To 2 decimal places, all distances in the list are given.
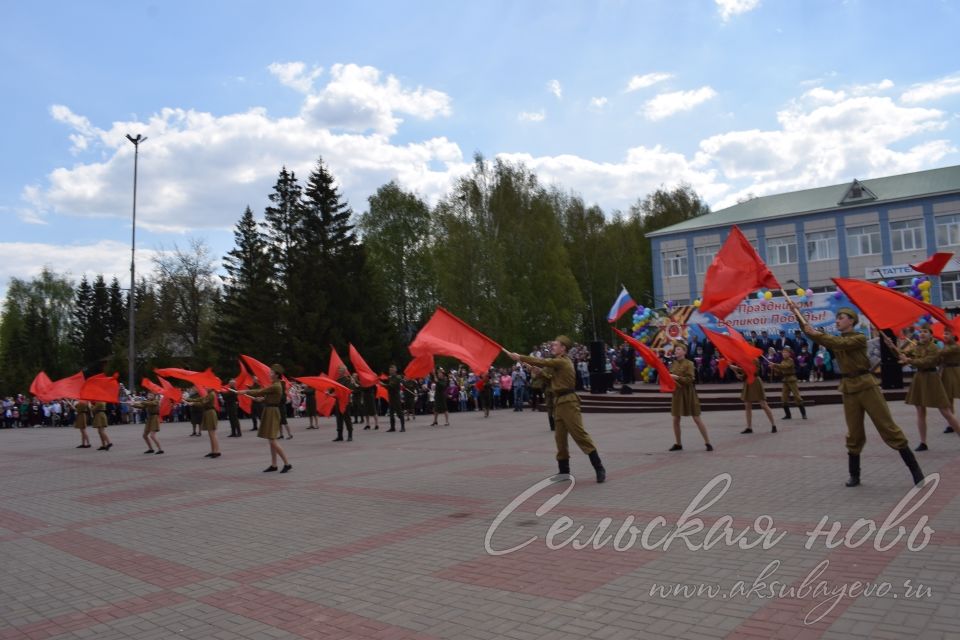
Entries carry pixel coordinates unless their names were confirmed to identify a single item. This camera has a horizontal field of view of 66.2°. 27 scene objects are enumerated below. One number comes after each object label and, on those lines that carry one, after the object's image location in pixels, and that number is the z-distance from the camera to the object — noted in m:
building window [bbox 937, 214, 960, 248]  44.31
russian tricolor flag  26.38
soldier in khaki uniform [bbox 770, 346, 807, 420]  16.17
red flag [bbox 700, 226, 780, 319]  10.20
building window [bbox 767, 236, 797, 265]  49.75
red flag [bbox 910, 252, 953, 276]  12.38
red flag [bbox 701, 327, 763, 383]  13.88
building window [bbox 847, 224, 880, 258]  46.81
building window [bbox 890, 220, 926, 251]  45.41
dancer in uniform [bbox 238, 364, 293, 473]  12.45
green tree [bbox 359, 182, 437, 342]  53.97
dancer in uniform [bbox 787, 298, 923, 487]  7.97
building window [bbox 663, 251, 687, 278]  53.19
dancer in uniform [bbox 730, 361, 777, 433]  14.46
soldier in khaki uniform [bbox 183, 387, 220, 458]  15.96
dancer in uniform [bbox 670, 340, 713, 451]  12.26
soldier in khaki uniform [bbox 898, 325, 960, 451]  10.20
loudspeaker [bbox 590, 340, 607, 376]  27.00
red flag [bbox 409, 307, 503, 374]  10.02
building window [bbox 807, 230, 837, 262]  48.28
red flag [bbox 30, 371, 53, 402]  20.47
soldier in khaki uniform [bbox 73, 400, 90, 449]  20.42
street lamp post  37.34
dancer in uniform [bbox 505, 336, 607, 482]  9.64
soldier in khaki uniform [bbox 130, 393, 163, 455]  18.28
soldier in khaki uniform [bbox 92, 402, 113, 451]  19.50
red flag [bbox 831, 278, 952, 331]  9.02
